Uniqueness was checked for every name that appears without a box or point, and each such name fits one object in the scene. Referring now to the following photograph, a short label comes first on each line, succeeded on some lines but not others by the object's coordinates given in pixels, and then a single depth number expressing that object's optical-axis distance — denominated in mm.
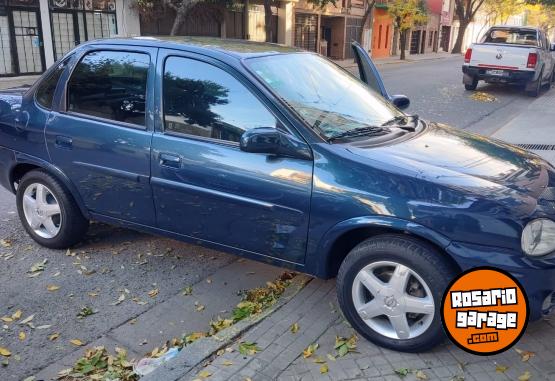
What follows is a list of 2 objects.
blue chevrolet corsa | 2881
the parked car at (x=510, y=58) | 14898
